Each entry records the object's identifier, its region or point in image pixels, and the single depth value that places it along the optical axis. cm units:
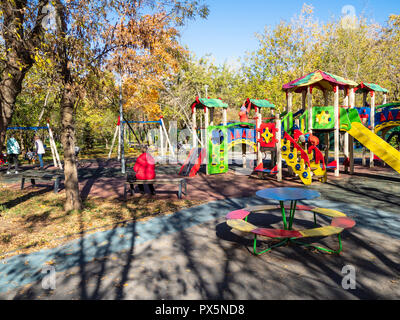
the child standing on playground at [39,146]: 1714
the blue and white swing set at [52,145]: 1712
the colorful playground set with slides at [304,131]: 1091
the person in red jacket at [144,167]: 896
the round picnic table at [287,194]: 475
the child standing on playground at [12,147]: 1499
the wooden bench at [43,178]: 1014
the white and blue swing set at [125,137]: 1502
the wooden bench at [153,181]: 877
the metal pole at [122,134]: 1421
